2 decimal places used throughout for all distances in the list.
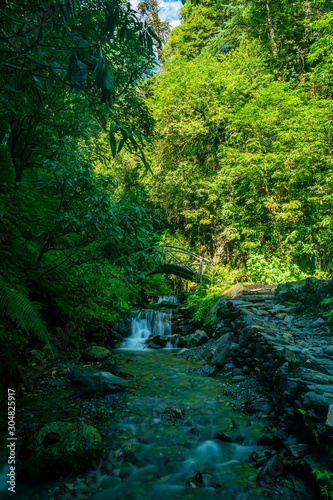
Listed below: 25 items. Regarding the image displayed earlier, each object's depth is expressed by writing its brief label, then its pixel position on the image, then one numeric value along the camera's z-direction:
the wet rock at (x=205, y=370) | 5.27
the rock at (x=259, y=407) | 3.57
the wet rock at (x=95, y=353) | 5.91
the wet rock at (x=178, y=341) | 8.03
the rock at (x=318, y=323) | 5.02
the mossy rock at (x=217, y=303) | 7.77
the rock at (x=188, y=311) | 9.86
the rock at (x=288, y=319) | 5.52
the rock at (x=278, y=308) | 6.17
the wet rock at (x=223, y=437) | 3.17
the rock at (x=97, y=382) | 4.28
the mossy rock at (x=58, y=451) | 2.50
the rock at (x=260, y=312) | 6.11
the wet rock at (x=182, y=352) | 7.00
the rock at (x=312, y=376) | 2.82
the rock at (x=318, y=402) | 2.35
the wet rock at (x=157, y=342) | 8.30
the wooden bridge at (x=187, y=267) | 12.51
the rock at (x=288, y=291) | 6.39
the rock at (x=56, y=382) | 4.35
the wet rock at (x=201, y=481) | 2.54
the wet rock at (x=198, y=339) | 7.36
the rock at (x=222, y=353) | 5.41
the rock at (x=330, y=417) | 2.14
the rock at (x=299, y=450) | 2.45
